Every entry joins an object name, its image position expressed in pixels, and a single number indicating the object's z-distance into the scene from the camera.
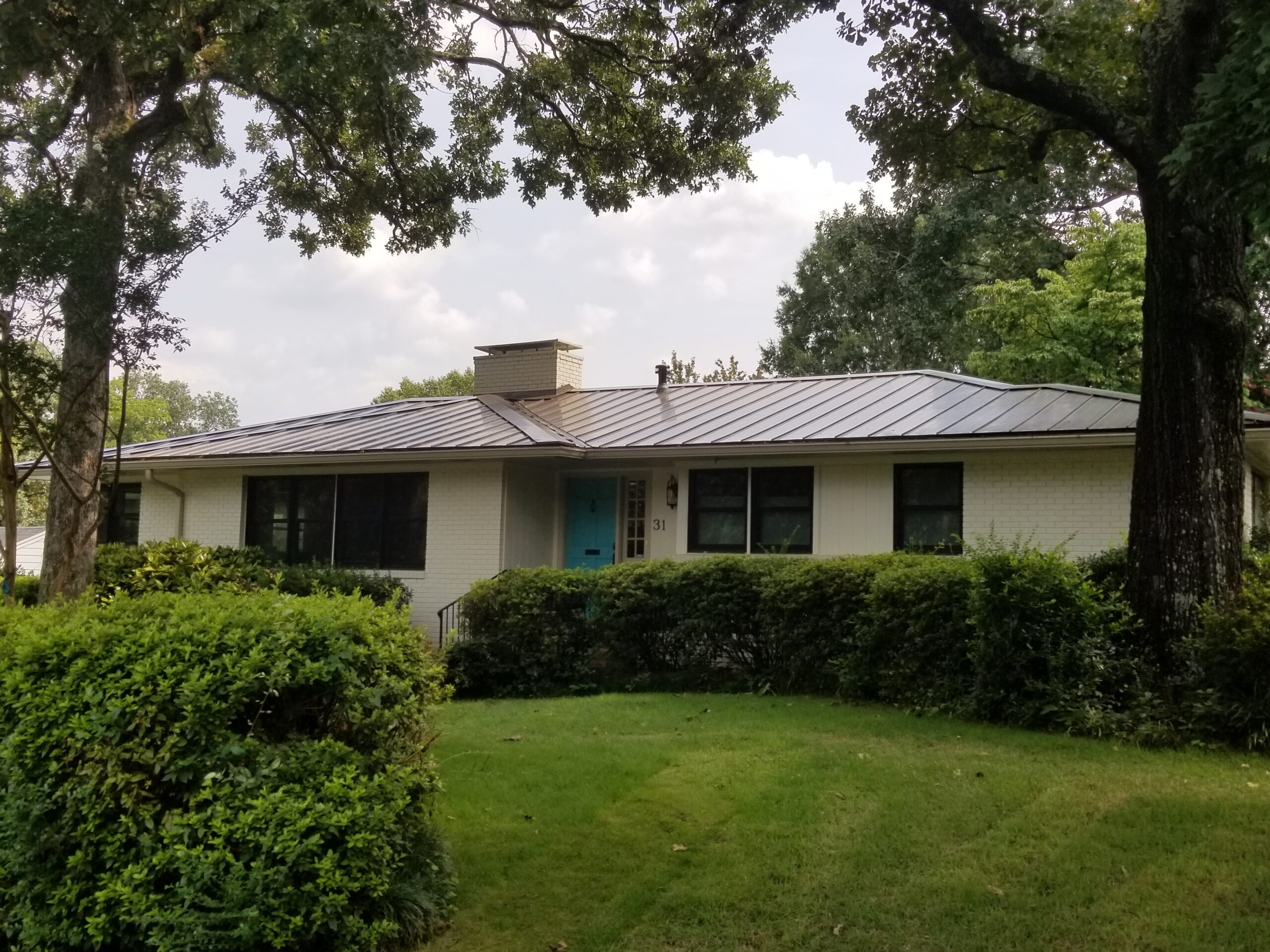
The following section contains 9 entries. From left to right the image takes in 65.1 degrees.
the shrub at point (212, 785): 4.10
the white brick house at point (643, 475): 12.29
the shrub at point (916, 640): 9.10
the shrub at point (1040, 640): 8.34
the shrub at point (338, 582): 13.96
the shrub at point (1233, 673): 7.66
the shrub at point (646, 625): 11.31
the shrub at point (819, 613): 10.14
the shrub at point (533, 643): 11.62
